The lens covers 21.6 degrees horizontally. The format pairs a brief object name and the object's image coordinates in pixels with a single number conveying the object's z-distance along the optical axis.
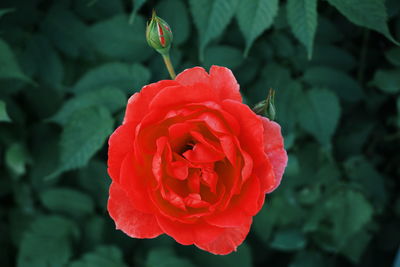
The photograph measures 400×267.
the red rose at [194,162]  0.49
